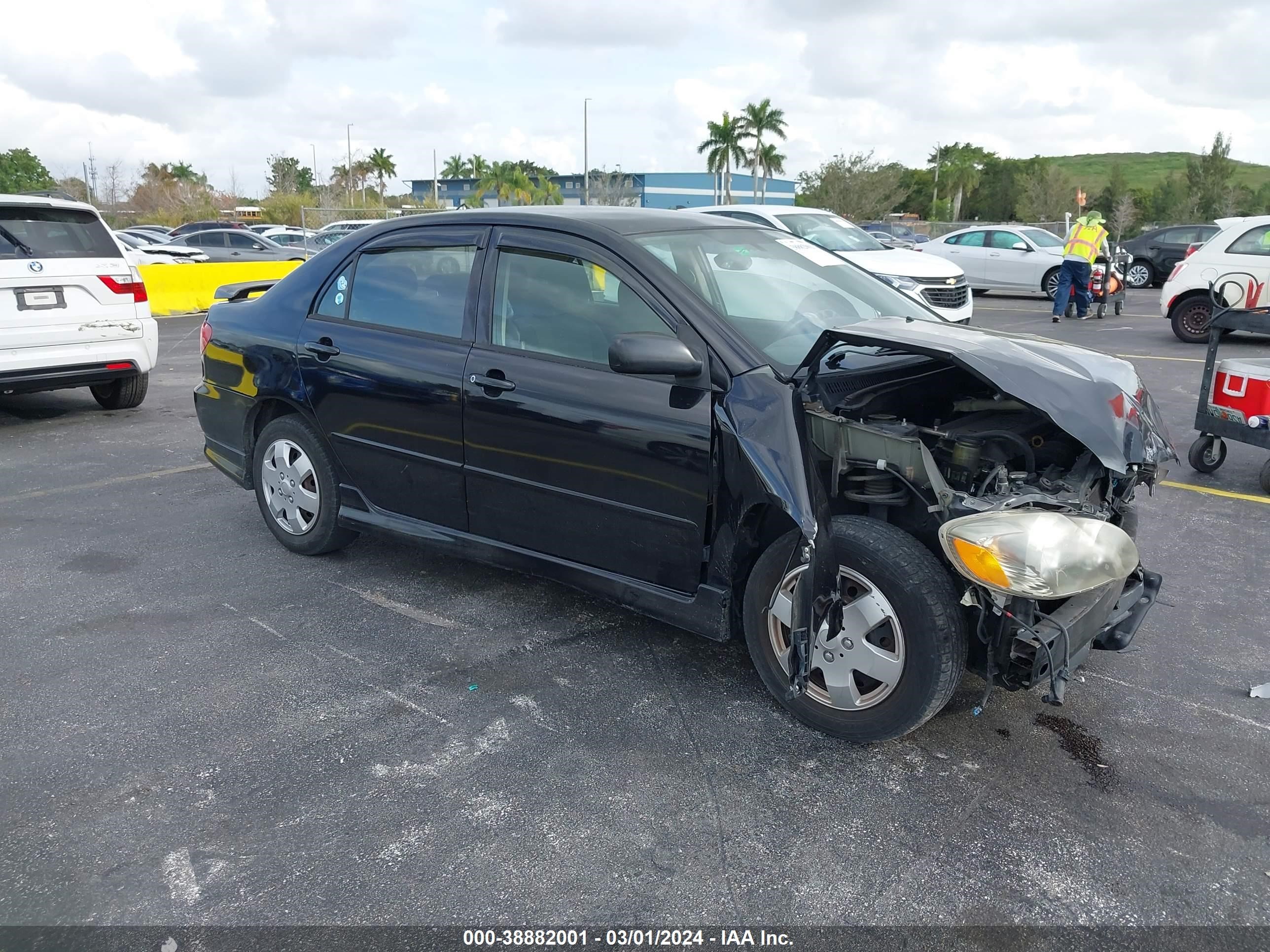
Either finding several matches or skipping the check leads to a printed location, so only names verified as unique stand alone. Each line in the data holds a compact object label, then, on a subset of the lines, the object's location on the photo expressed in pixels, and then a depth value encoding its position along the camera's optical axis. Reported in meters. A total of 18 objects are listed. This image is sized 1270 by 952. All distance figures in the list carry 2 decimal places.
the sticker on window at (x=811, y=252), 4.45
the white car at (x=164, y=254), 20.42
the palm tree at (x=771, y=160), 69.44
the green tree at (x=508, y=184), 58.28
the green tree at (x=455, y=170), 92.75
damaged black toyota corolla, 2.95
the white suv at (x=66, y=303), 7.39
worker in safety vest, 14.43
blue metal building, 75.00
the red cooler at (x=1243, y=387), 5.92
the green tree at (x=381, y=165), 86.12
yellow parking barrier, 16.88
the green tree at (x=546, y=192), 52.16
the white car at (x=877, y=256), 12.31
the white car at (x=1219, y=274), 11.94
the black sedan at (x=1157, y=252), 22.08
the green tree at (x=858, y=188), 54.47
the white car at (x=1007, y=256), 18.73
